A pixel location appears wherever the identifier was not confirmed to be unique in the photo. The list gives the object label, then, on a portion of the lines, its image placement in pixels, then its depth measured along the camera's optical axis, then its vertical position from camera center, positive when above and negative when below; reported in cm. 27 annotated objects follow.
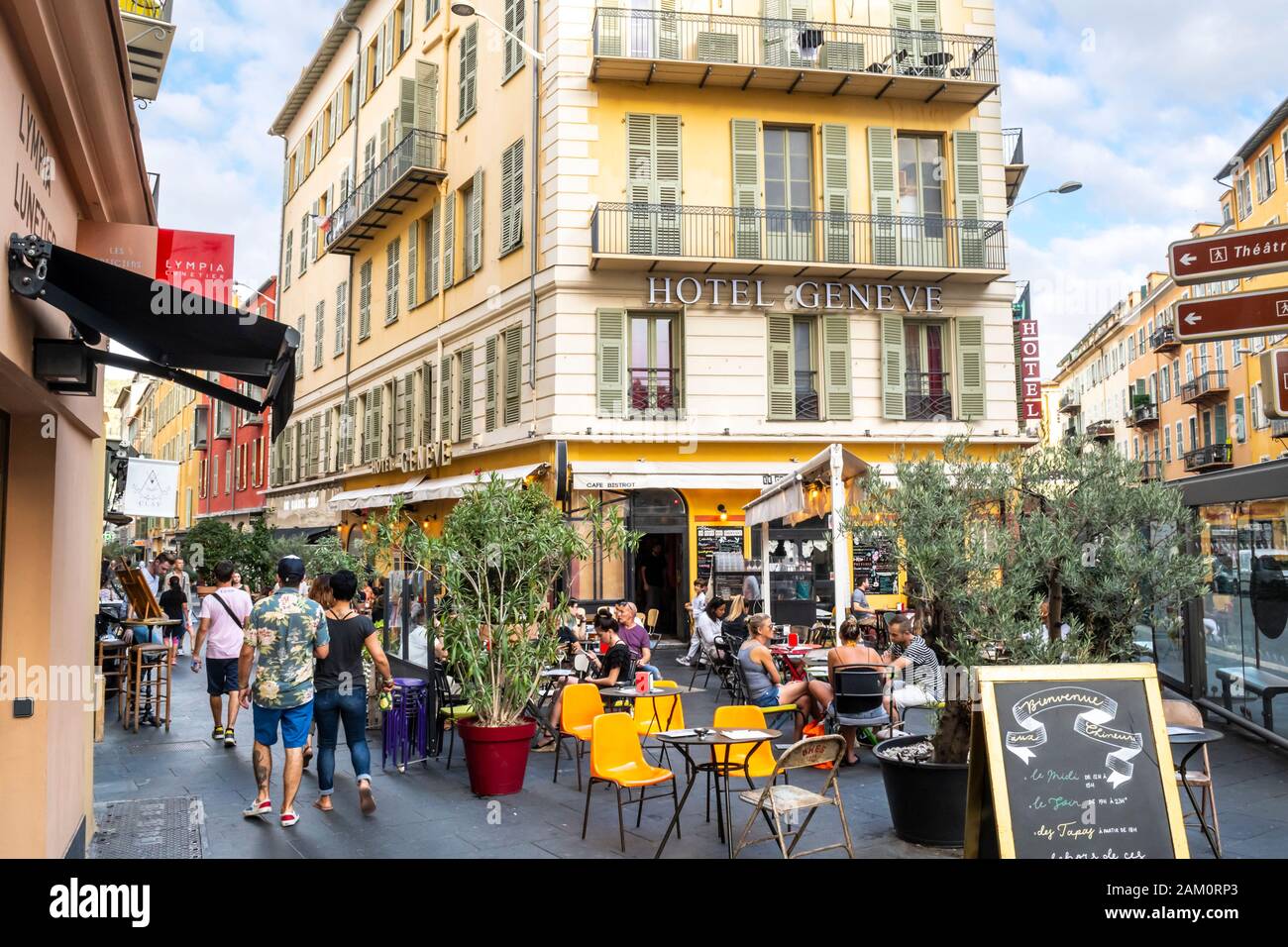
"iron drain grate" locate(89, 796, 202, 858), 627 -179
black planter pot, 621 -154
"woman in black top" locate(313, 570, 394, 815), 739 -94
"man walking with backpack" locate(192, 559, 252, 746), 998 -79
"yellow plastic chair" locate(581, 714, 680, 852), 655 -136
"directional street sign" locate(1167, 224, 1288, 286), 672 +194
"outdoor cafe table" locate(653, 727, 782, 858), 606 -115
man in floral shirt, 686 -76
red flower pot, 774 -153
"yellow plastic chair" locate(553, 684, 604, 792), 834 -129
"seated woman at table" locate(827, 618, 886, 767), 877 -93
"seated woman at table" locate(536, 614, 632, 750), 959 -106
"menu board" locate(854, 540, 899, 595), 1947 -42
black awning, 405 +104
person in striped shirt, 893 -112
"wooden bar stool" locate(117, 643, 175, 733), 1088 -135
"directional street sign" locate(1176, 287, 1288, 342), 670 +152
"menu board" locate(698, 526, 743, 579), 1908 +18
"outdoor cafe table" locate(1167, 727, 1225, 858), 602 -115
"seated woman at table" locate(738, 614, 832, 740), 939 -120
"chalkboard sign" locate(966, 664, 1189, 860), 473 -104
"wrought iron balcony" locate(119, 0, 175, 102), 960 +501
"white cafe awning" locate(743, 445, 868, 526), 1180 +77
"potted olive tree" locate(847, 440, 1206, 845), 621 -16
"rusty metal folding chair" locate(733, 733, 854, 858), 571 -141
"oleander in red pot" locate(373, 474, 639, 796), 784 -39
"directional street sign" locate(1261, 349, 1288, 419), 687 +110
